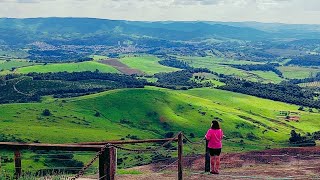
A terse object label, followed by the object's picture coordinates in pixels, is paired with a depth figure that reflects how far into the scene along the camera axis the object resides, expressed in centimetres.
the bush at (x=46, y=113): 13850
